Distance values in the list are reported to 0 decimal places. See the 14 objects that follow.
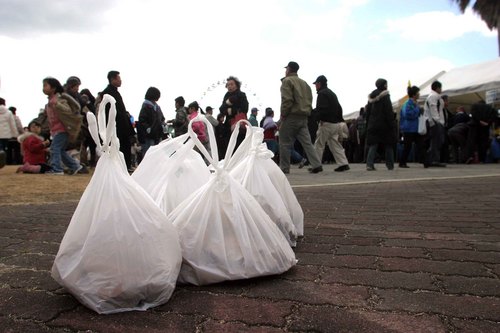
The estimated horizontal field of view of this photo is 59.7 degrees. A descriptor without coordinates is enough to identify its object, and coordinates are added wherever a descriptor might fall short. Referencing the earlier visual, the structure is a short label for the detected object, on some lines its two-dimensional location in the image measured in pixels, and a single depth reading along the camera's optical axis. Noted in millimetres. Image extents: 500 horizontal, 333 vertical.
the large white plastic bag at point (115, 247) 1683
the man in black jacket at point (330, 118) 9016
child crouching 8578
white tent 11891
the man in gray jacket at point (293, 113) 7824
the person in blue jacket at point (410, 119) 9719
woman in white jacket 9469
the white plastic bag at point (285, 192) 2818
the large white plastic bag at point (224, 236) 1972
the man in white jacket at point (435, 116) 9781
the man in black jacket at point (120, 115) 6911
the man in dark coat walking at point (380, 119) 9039
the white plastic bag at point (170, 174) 2430
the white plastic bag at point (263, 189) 2535
